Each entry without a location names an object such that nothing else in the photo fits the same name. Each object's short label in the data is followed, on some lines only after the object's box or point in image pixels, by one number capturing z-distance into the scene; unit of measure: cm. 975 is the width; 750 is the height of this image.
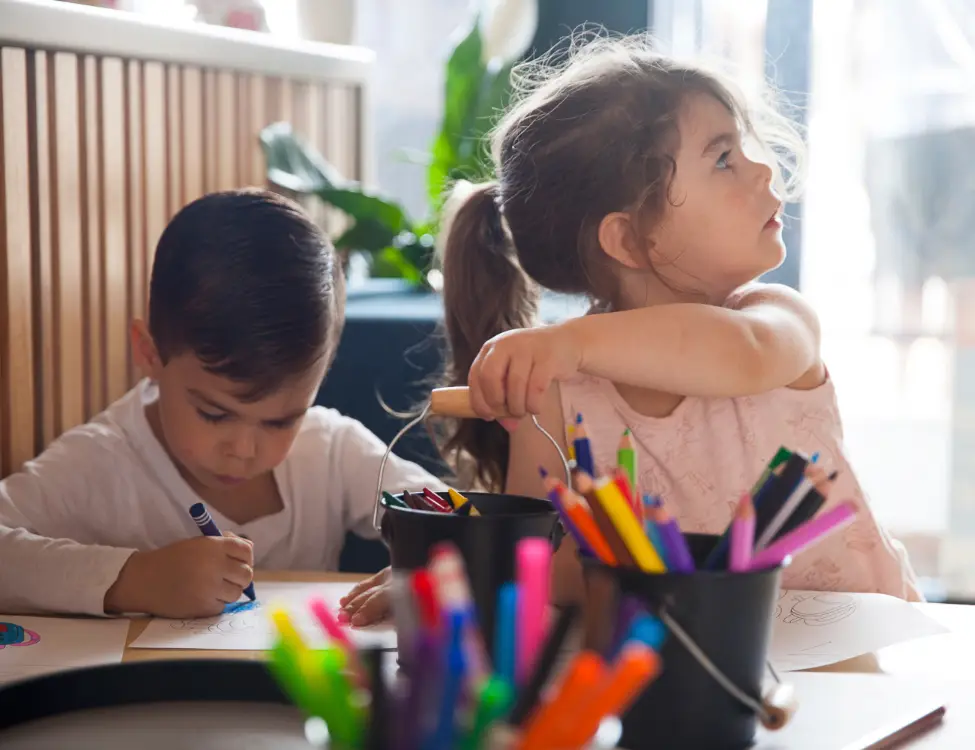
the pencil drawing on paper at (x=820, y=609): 82
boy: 95
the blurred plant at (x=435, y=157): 166
